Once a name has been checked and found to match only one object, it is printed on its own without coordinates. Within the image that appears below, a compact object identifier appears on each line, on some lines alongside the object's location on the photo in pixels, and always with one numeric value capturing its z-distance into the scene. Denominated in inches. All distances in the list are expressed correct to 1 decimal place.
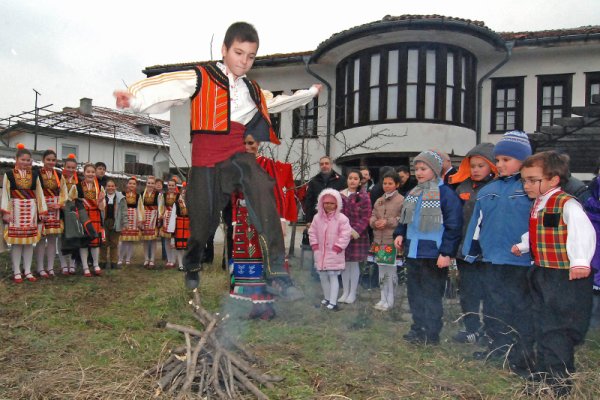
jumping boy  114.4
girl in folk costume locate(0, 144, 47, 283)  243.8
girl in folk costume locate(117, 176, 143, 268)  315.9
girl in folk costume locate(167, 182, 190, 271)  305.9
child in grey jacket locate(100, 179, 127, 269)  305.0
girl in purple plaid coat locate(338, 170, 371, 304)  215.6
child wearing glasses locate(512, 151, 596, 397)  110.2
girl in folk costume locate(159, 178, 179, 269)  323.3
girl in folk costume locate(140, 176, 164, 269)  319.9
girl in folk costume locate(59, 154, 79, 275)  264.8
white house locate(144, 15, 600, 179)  462.6
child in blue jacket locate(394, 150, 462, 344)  150.9
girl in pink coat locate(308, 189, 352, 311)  201.0
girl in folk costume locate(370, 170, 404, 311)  203.8
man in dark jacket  252.1
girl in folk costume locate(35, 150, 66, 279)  259.1
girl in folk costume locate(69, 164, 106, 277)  275.6
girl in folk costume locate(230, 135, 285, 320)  169.2
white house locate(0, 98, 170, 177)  883.4
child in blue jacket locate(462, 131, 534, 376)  133.0
